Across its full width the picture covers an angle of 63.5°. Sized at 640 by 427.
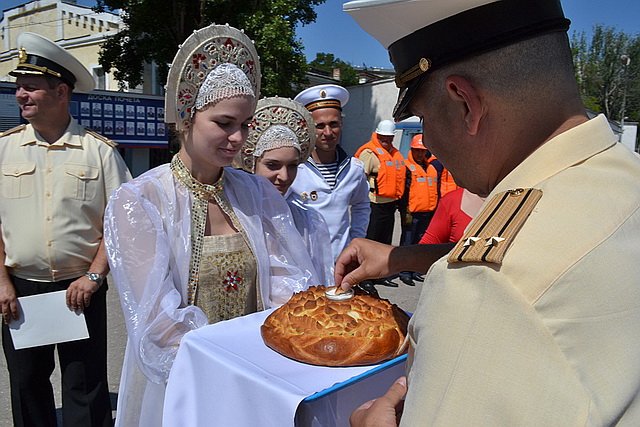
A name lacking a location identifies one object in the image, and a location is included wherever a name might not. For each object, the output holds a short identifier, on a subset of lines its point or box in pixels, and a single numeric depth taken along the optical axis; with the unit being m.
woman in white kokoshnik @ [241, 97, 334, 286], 2.69
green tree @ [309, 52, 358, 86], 38.66
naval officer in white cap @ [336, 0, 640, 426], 0.66
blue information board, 8.66
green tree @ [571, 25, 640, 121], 36.44
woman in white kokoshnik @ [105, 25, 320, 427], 1.65
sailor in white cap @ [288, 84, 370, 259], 3.49
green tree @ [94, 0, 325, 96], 12.16
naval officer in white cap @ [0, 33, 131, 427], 2.56
